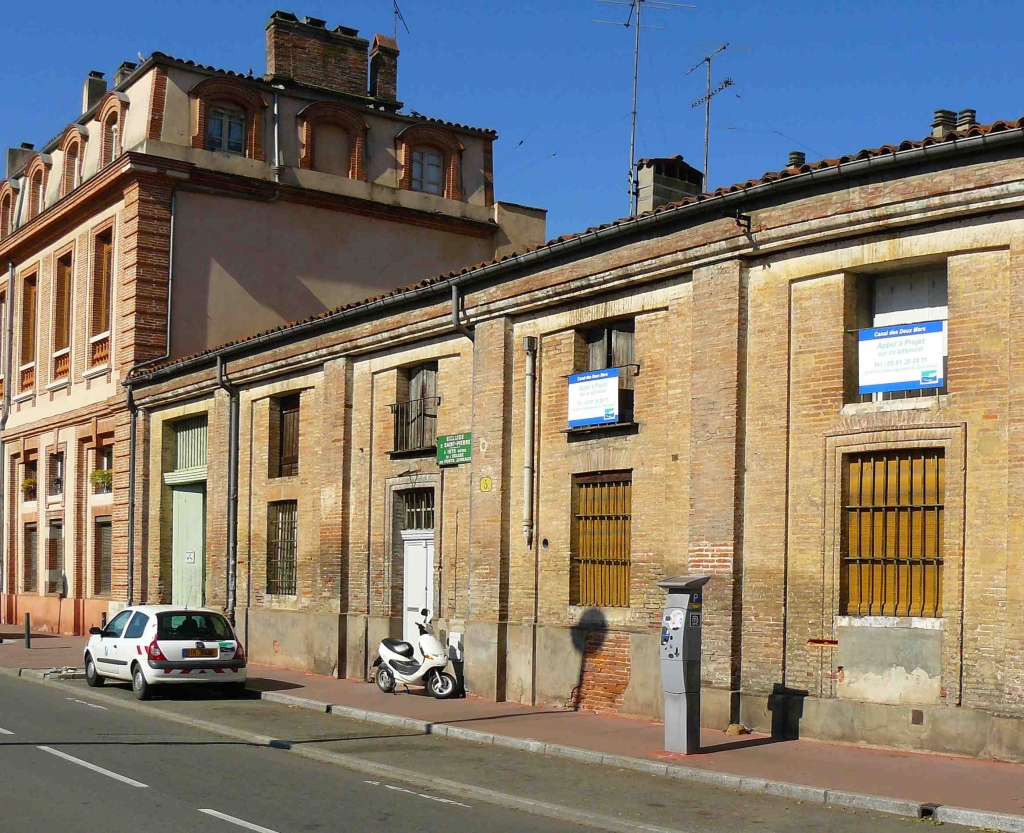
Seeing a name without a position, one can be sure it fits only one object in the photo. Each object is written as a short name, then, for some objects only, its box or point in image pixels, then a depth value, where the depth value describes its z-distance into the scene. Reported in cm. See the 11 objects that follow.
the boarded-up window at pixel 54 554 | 3491
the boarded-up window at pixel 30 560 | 3616
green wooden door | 2828
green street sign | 1947
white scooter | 1867
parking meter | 1312
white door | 2072
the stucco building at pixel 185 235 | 3036
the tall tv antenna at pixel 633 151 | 2075
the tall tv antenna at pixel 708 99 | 2245
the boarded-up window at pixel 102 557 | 3238
